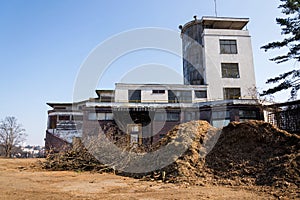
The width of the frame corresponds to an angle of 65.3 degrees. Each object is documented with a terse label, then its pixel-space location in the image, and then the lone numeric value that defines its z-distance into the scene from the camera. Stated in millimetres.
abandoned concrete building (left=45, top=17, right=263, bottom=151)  24906
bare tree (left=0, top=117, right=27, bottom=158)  35009
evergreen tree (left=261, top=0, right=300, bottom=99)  16812
